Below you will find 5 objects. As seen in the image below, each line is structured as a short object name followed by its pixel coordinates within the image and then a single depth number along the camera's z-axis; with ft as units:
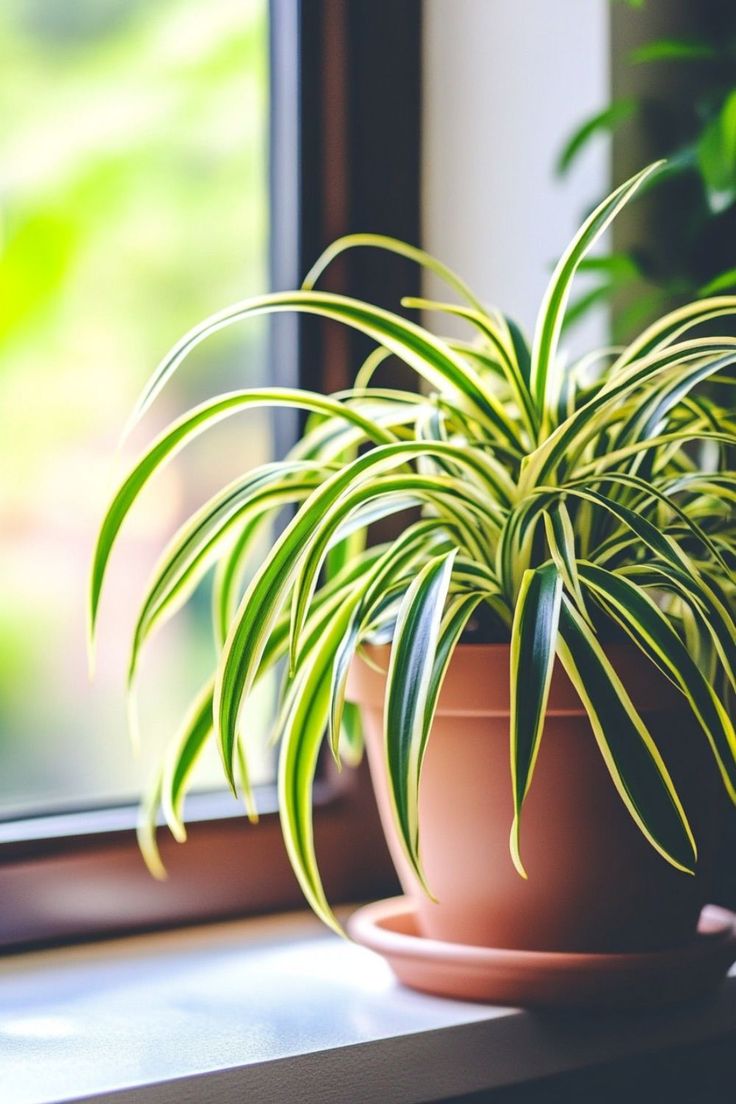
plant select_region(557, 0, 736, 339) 3.62
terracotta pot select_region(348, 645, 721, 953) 3.08
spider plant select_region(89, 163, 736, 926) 2.94
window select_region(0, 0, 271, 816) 3.65
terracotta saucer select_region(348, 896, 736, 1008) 3.06
